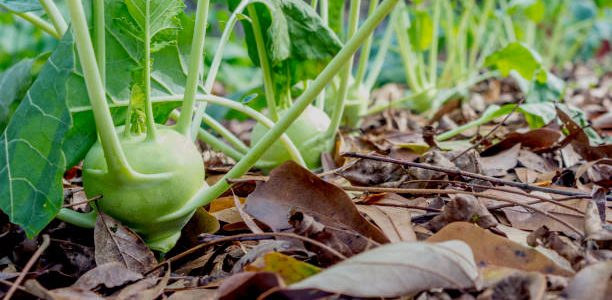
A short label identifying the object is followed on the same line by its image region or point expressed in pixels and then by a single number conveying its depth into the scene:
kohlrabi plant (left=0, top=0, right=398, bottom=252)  0.66
